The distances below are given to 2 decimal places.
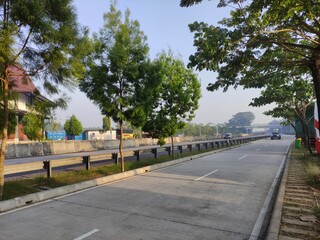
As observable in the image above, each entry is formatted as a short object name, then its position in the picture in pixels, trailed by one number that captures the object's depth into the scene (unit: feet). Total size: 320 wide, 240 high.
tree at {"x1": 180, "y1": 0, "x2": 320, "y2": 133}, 23.31
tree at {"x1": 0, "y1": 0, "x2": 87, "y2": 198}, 25.25
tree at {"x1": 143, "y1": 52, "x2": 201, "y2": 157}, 63.41
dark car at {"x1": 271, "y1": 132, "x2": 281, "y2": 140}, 231.65
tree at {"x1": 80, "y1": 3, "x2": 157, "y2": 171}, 43.70
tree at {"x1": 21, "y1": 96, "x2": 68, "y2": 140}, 29.63
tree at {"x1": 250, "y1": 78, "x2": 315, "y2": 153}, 71.41
